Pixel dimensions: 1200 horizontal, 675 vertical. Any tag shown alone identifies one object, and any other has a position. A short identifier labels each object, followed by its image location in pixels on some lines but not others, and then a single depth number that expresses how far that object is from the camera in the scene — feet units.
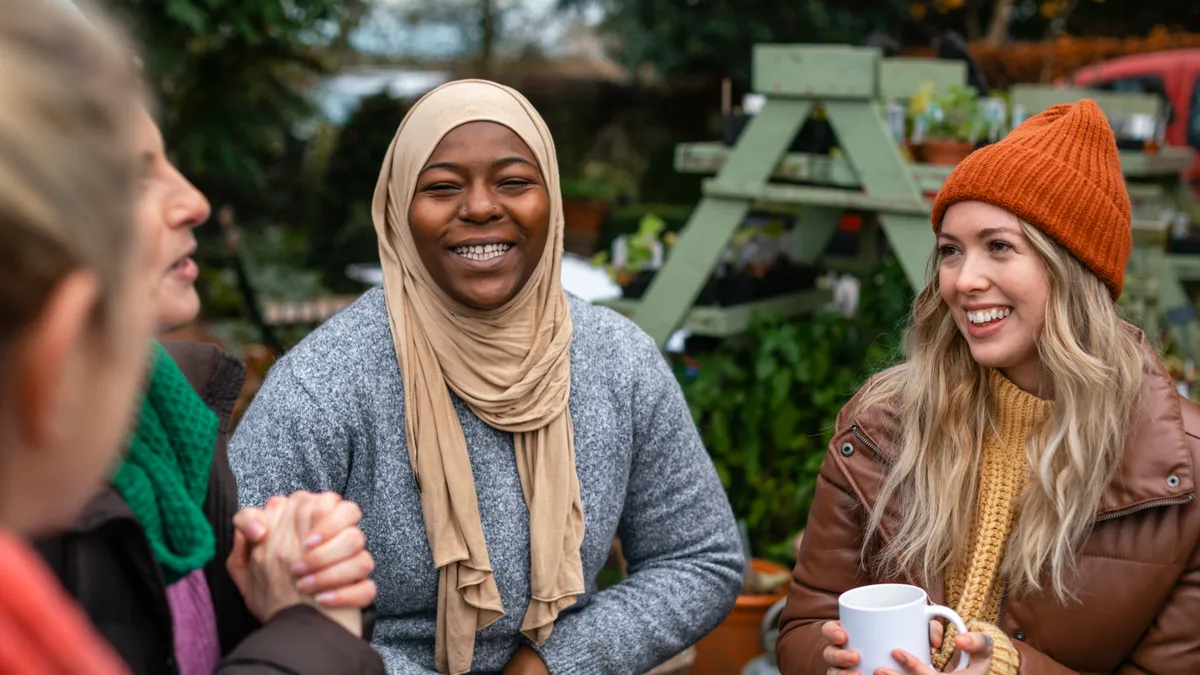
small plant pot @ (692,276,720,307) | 13.48
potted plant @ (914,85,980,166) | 12.78
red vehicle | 28.58
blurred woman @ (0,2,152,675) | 2.39
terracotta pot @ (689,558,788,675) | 11.59
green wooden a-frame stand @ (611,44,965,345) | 11.92
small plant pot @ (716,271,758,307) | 13.58
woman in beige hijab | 7.25
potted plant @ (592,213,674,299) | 13.96
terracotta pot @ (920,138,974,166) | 12.75
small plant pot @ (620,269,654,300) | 13.91
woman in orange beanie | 6.51
